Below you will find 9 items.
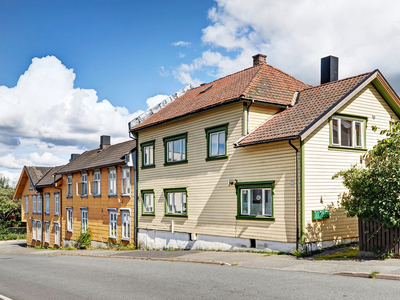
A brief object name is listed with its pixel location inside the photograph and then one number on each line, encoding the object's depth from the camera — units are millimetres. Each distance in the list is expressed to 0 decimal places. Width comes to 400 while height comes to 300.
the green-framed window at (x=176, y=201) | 21391
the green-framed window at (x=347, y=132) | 16453
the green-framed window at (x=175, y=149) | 21594
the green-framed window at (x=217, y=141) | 18812
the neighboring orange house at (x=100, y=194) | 26844
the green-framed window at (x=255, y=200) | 16330
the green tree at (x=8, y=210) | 56281
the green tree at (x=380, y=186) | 12348
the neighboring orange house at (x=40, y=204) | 38531
